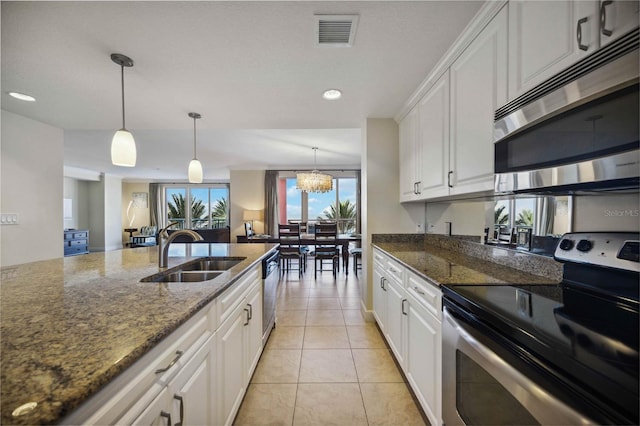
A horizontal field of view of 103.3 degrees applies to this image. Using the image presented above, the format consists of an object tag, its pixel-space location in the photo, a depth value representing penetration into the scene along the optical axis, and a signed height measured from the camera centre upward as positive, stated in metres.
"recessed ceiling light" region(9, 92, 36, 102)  2.25 +1.08
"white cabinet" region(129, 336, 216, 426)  0.73 -0.62
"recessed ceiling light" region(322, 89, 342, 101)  2.22 +1.08
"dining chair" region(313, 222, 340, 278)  4.78 -0.53
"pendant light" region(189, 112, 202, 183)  2.89 +0.50
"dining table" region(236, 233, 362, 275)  5.05 -0.54
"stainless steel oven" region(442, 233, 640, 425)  0.57 -0.35
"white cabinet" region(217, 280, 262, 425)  1.23 -0.80
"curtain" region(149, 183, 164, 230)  9.08 +0.38
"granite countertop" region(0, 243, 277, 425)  0.49 -0.33
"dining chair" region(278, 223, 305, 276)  4.89 -0.57
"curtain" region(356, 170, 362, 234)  7.17 +0.34
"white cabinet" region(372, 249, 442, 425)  1.27 -0.73
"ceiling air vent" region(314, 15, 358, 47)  1.39 +1.08
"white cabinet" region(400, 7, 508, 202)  1.31 +0.62
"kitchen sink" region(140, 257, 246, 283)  1.49 -0.38
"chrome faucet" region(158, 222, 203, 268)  1.55 -0.17
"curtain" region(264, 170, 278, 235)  7.14 +0.32
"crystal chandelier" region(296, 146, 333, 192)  5.16 +0.68
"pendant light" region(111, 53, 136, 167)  1.74 +0.49
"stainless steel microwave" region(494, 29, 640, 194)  0.71 +0.30
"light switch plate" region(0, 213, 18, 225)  2.62 -0.04
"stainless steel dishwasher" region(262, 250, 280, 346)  2.16 -0.73
